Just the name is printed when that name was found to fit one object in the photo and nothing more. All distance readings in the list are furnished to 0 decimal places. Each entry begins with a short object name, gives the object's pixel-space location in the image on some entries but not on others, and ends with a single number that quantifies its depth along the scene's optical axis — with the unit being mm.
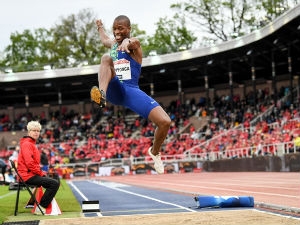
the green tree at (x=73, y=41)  52875
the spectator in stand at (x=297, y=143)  20072
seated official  7578
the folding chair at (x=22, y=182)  7496
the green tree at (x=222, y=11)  45178
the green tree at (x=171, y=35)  50281
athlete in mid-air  5727
